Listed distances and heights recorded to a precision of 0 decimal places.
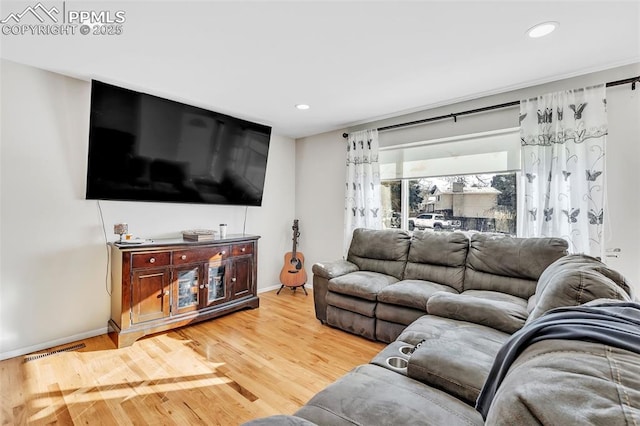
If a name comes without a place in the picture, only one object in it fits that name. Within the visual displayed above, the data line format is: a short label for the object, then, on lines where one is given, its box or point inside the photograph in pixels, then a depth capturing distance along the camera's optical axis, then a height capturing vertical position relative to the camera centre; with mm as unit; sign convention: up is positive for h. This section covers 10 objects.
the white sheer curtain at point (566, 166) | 2320 +492
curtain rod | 2232 +1143
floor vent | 2305 -1197
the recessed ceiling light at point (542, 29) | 1781 +1254
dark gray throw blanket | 590 -249
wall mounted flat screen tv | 2539 +672
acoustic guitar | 4227 -813
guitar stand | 4215 -1105
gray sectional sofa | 488 -502
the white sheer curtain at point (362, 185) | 3650 +446
